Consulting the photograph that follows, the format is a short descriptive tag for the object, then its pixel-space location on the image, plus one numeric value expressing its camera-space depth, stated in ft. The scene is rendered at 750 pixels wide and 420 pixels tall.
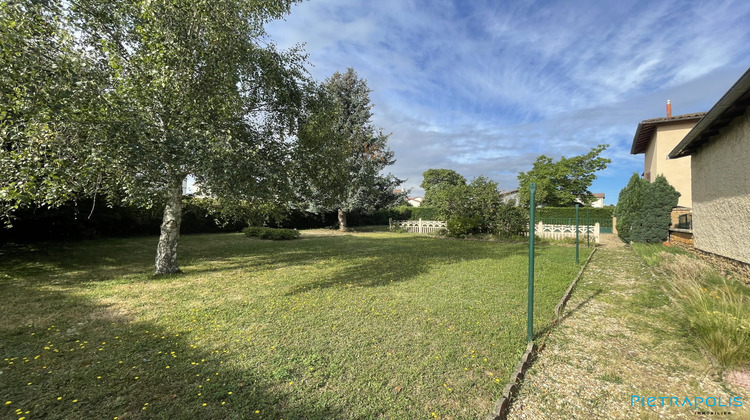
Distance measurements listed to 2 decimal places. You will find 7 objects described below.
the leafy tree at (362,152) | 75.15
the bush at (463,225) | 55.98
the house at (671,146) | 51.57
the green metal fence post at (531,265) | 11.75
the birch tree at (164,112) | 17.80
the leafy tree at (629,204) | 43.37
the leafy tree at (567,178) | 121.39
